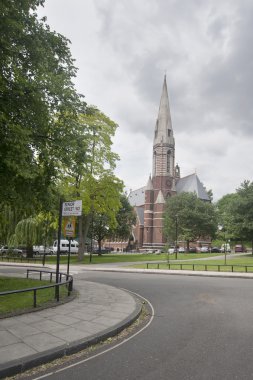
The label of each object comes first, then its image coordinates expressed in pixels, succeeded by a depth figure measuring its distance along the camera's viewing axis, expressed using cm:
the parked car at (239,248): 6925
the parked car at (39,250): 5944
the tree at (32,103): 1181
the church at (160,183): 9000
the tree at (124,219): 6444
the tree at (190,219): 7225
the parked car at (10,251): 4662
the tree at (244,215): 5106
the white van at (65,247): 6081
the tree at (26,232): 3850
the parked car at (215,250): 7725
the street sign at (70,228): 1340
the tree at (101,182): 3544
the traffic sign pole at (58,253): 1156
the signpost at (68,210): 1183
